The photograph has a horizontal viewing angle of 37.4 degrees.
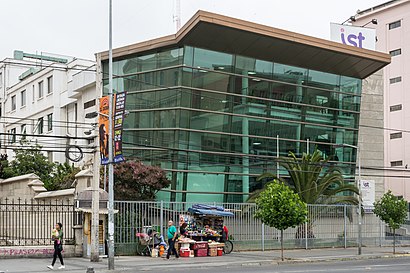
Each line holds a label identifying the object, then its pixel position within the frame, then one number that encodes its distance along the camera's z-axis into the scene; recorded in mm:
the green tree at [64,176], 38075
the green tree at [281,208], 27375
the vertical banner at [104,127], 23750
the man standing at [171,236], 27062
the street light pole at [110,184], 22281
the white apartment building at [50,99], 47500
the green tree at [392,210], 33969
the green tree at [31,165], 43156
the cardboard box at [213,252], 29453
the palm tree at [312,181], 37531
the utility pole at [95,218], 24750
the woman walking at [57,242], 22625
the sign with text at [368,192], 44434
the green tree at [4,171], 41922
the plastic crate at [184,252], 28391
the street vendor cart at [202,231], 28670
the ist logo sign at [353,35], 45719
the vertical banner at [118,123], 22969
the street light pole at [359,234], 31453
